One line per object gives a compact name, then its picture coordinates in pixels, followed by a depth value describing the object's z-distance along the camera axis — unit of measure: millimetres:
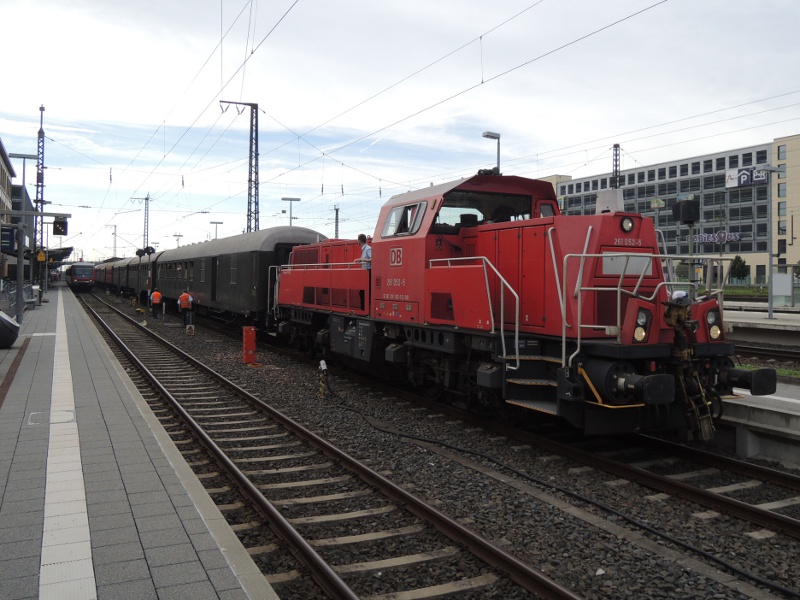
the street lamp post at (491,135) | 25000
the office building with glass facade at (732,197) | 62312
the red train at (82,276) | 64000
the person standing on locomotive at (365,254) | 11719
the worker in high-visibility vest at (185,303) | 23000
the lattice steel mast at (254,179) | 28359
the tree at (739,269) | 62938
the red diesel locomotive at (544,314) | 6797
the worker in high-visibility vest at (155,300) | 27641
